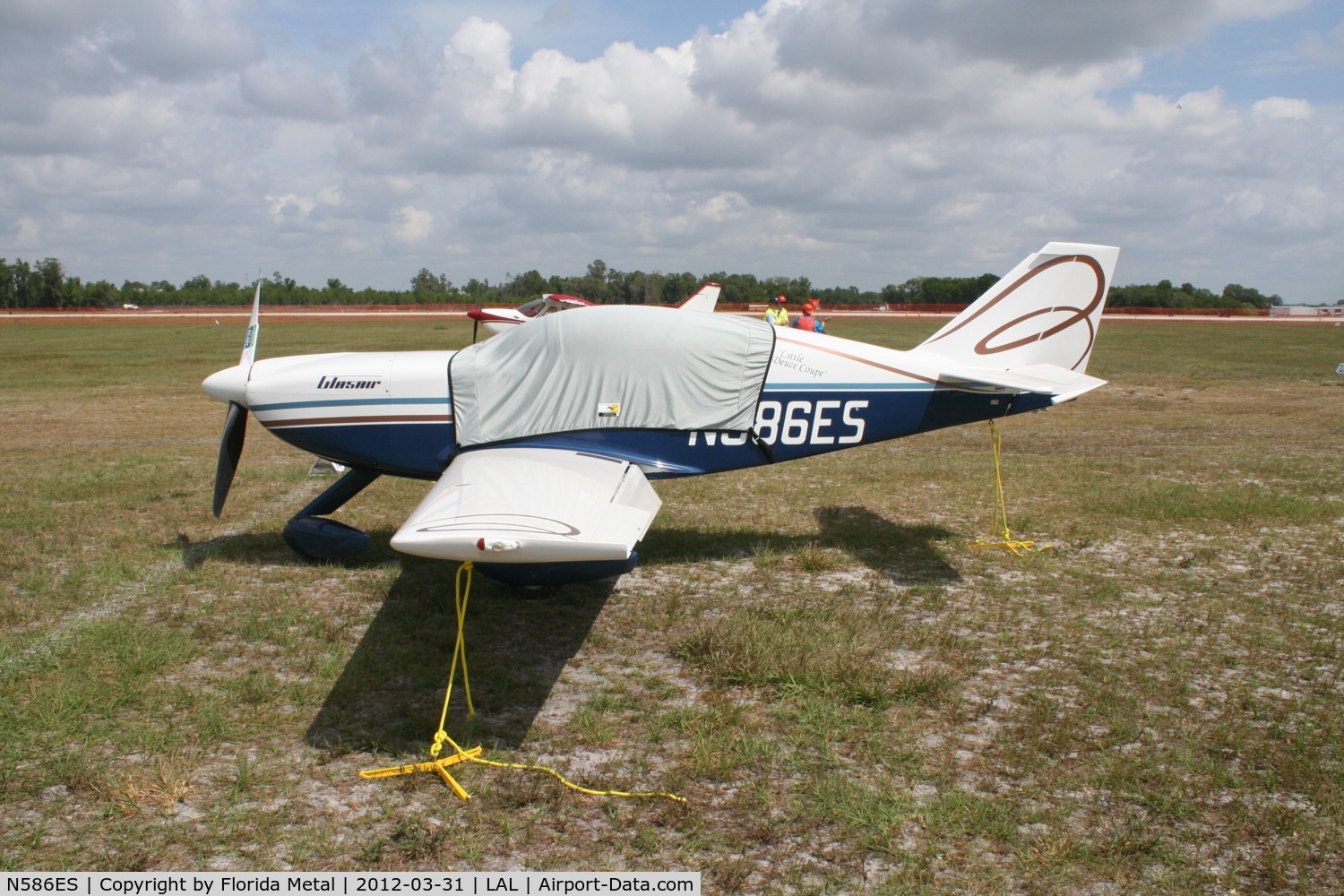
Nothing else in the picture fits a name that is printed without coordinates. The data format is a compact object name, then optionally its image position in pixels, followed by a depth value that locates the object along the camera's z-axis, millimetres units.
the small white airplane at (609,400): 6270
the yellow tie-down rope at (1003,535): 7164
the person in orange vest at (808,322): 15352
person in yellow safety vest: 18312
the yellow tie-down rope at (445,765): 3756
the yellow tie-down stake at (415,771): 3884
